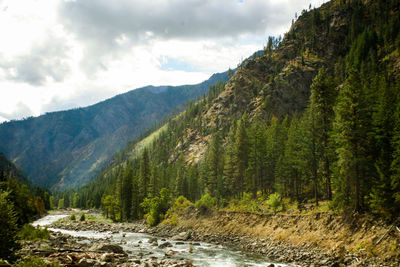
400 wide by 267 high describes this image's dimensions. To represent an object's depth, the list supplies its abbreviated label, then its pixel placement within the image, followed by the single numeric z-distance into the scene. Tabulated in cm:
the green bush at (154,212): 6681
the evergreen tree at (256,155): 6169
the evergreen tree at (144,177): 8131
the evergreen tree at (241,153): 6725
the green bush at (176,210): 6281
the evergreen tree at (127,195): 8296
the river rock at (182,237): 4719
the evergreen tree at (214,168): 7750
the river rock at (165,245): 3951
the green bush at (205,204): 5838
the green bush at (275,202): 4444
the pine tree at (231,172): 7011
